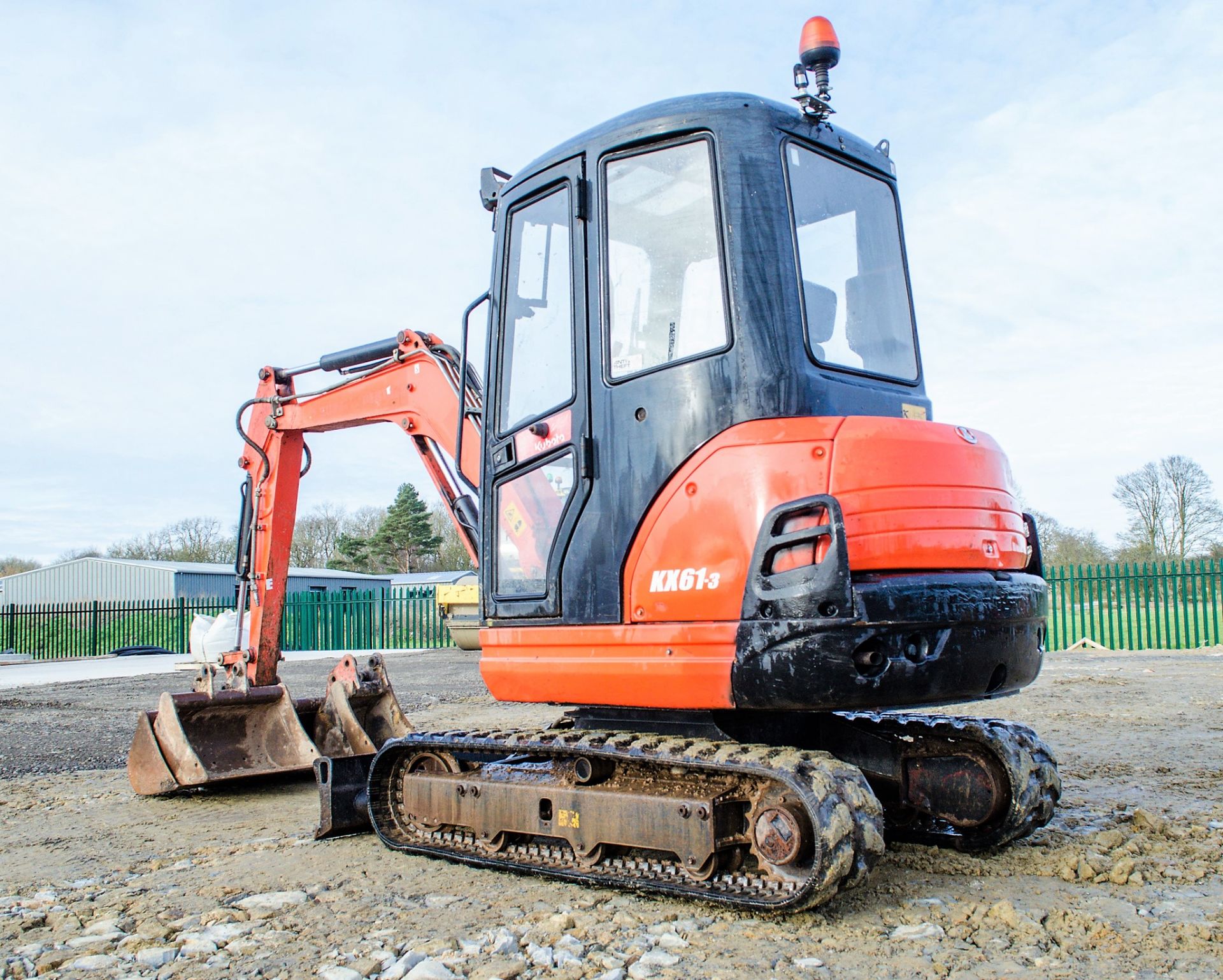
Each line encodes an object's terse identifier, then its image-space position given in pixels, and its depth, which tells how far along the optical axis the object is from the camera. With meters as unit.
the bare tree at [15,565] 67.19
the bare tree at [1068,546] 36.12
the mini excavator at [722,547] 3.43
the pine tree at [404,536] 60.12
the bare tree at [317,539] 62.06
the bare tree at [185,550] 57.66
